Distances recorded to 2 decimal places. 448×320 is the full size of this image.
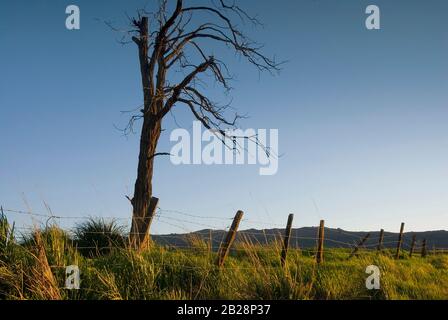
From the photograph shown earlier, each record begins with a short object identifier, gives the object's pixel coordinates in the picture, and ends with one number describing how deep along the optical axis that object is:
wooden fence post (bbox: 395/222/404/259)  23.21
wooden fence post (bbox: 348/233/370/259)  22.02
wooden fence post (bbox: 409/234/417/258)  26.38
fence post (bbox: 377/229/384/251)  22.17
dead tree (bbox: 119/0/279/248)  15.20
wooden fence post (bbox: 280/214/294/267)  10.77
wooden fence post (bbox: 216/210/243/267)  9.52
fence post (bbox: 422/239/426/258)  26.77
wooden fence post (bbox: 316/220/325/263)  12.67
